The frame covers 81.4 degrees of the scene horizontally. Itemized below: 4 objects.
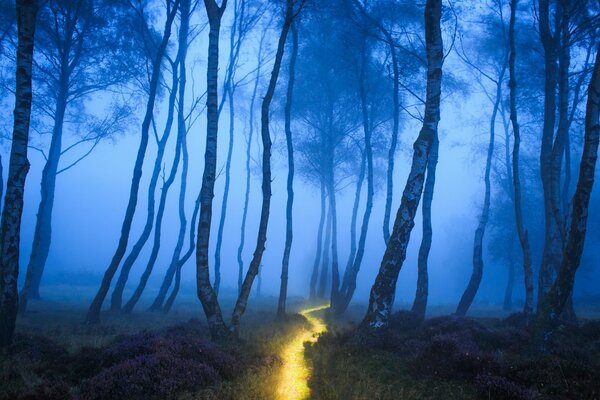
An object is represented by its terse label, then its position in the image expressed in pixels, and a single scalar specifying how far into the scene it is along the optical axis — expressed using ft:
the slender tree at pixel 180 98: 63.72
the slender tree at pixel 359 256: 61.87
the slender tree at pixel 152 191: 57.26
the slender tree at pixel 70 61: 56.59
